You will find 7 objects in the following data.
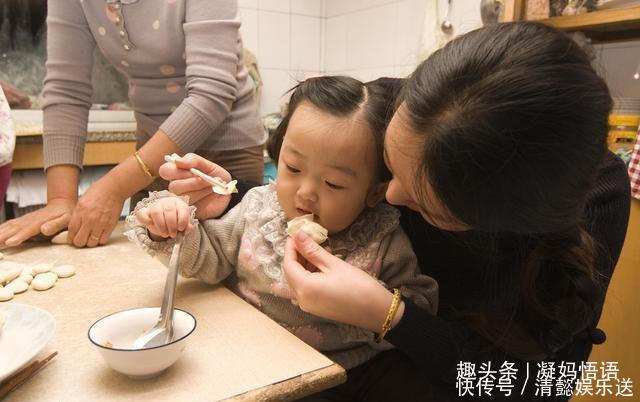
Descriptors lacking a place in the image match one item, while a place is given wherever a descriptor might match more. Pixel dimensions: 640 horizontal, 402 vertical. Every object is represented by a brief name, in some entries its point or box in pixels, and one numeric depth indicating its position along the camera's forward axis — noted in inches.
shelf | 59.3
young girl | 33.6
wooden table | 21.7
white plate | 22.0
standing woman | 44.4
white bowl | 21.4
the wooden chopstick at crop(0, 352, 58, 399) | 21.1
